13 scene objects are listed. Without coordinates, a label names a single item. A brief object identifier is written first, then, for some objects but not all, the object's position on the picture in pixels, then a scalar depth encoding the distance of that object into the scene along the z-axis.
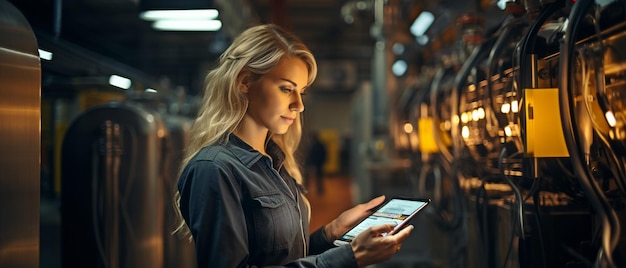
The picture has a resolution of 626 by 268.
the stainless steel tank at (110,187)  3.31
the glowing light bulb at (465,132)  2.96
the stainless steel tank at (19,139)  1.80
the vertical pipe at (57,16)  3.56
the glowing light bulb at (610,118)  1.80
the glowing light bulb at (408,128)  6.04
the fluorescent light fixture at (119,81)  4.08
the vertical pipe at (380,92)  8.08
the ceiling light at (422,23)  4.90
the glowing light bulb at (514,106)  2.04
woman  1.65
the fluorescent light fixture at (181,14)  3.93
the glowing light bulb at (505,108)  2.18
